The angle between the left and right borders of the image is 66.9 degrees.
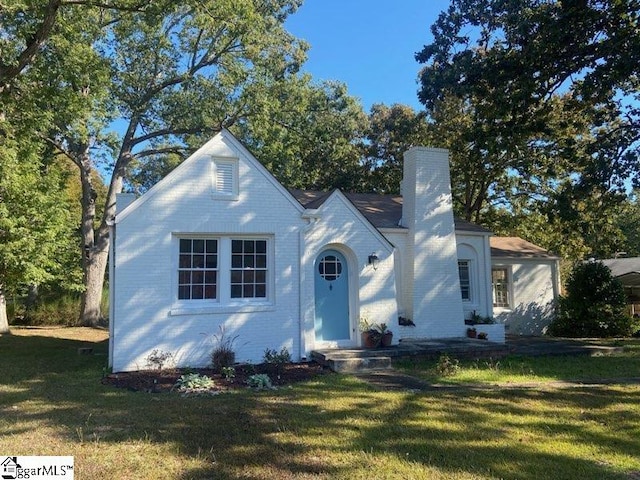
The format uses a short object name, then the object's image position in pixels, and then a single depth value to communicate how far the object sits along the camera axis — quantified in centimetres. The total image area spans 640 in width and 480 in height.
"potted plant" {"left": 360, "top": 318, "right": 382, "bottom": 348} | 1241
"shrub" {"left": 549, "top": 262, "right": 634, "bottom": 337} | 1802
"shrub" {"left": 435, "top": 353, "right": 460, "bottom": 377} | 1022
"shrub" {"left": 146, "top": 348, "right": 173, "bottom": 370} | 1059
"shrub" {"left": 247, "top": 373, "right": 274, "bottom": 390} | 886
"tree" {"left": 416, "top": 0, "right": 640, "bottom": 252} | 1265
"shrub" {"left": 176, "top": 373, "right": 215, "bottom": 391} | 871
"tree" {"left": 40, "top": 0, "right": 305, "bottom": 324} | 2253
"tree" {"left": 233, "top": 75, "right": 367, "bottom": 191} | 2259
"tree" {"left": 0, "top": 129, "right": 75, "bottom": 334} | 1420
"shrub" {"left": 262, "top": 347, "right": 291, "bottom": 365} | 1142
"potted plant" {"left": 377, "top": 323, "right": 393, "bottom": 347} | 1255
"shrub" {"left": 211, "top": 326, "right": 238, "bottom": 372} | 1084
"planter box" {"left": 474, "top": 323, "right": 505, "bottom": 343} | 1479
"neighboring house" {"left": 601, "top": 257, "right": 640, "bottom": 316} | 2749
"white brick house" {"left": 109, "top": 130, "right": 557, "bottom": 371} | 1075
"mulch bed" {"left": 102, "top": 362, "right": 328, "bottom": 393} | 895
